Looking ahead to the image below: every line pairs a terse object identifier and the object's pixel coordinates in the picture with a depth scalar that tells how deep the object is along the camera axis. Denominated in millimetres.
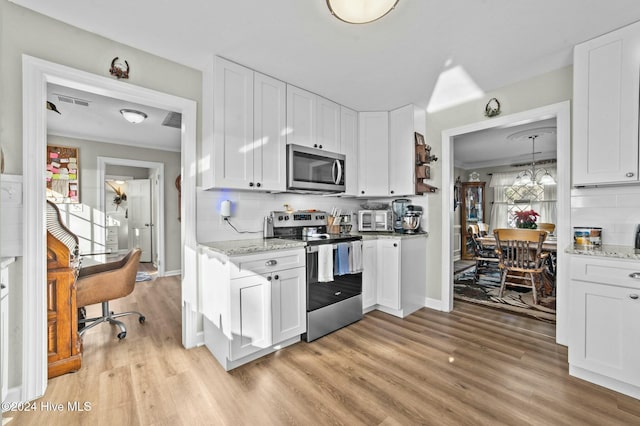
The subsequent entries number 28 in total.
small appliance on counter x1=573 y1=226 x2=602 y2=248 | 2527
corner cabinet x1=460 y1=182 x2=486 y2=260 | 7613
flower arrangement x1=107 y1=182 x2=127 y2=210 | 7207
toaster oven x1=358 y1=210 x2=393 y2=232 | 3859
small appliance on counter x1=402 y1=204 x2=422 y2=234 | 3686
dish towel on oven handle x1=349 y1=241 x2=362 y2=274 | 3117
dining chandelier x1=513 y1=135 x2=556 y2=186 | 5594
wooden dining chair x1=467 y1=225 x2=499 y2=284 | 4912
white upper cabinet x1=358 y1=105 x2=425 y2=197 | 3711
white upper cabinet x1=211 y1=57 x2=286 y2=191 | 2637
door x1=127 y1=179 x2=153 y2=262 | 6680
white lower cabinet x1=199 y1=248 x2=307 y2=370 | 2334
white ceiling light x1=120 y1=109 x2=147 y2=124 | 3601
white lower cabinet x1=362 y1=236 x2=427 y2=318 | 3371
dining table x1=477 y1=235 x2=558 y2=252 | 3986
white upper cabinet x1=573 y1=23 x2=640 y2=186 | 2234
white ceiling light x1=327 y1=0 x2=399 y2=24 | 1846
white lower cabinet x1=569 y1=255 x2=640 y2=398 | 2033
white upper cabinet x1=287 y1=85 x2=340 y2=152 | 3145
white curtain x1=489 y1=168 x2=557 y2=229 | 6762
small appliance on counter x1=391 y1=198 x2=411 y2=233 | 3838
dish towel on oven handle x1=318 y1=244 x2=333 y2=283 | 2846
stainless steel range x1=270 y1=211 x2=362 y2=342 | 2826
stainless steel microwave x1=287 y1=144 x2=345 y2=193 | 3086
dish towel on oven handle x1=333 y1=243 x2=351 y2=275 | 2988
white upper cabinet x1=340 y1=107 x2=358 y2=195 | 3695
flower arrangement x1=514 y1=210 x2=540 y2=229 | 4434
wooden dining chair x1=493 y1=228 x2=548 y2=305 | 3855
